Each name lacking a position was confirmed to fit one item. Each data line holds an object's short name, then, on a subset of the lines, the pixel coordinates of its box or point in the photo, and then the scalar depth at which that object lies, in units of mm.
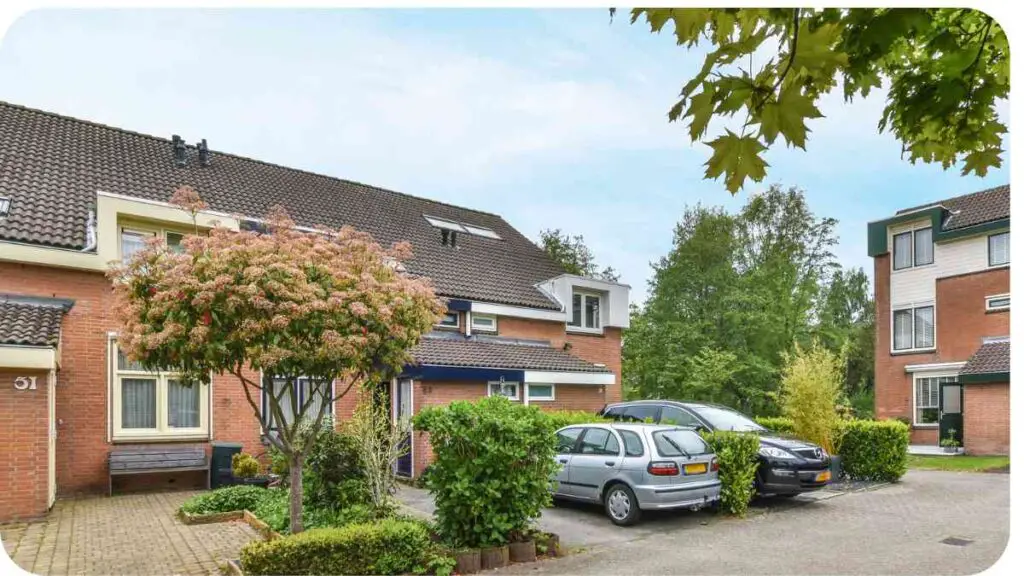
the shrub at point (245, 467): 13500
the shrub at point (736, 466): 11461
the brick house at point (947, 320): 22094
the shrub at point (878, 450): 15703
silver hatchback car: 10477
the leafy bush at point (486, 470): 8648
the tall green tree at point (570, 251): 39003
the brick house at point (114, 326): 11242
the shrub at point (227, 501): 10695
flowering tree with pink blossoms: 7727
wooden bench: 12688
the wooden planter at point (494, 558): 8312
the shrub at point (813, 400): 15070
